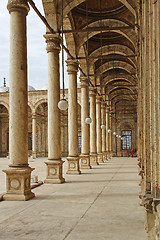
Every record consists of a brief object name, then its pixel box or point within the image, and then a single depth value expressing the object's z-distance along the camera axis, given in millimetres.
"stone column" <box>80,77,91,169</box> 16547
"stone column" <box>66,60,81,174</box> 13727
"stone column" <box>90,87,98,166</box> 19906
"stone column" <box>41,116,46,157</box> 36781
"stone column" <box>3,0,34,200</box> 7426
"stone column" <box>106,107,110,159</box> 29516
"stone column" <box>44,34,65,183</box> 10492
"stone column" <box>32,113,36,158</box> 30984
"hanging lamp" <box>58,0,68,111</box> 8375
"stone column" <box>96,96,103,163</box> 22750
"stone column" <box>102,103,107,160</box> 26541
